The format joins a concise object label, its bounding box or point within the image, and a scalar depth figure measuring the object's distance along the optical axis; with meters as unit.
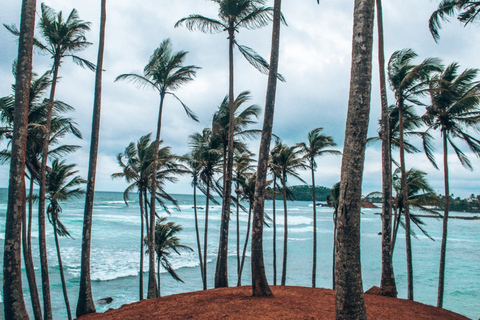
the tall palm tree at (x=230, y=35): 10.43
